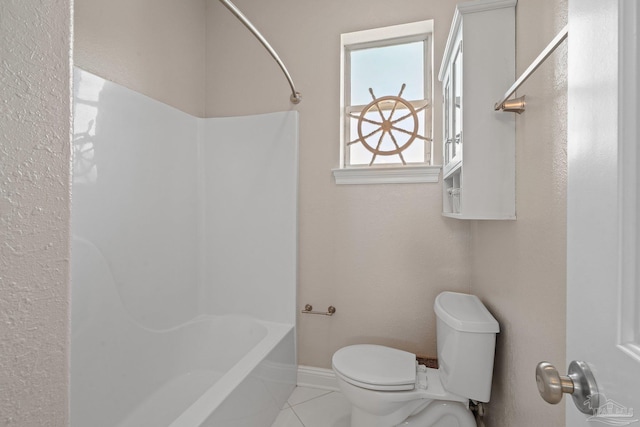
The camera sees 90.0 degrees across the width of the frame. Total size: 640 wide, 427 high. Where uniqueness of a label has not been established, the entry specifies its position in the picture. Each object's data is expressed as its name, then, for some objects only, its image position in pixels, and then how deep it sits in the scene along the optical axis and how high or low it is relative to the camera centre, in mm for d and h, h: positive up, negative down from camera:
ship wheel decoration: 2023 +552
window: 2008 +702
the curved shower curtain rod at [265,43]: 1296 +824
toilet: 1292 -751
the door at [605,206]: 346 +9
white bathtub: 1384 -813
